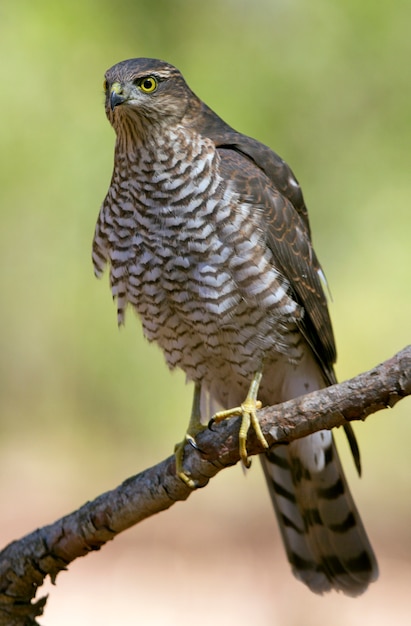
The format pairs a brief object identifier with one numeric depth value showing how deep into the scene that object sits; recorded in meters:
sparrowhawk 7.81
